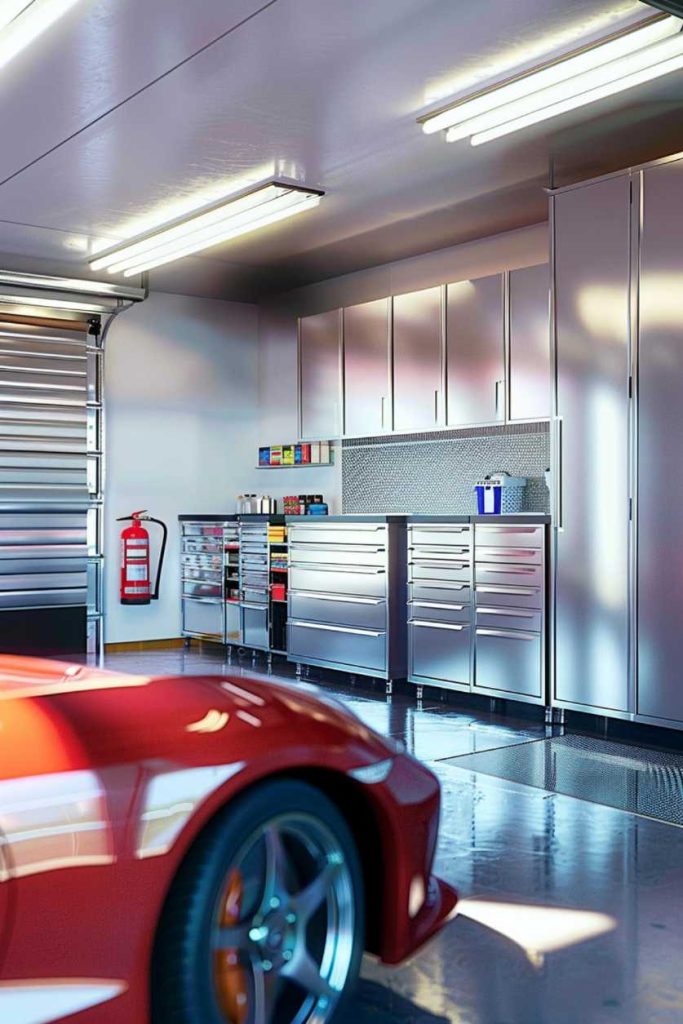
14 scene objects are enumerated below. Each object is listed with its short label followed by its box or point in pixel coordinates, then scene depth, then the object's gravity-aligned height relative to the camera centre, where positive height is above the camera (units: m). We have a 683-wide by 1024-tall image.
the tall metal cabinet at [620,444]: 5.11 +0.45
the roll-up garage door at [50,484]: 8.45 +0.42
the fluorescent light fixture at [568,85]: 4.21 +1.94
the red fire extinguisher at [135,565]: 8.88 -0.25
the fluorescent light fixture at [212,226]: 6.43 +2.04
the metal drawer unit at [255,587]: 8.15 -0.40
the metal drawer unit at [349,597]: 6.82 -0.42
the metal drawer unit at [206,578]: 8.71 -0.36
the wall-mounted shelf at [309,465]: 8.97 +0.60
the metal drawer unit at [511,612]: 5.83 -0.44
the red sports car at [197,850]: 1.53 -0.52
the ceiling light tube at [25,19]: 3.93 +1.97
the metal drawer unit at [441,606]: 6.33 -0.44
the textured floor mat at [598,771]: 4.14 -1.04
